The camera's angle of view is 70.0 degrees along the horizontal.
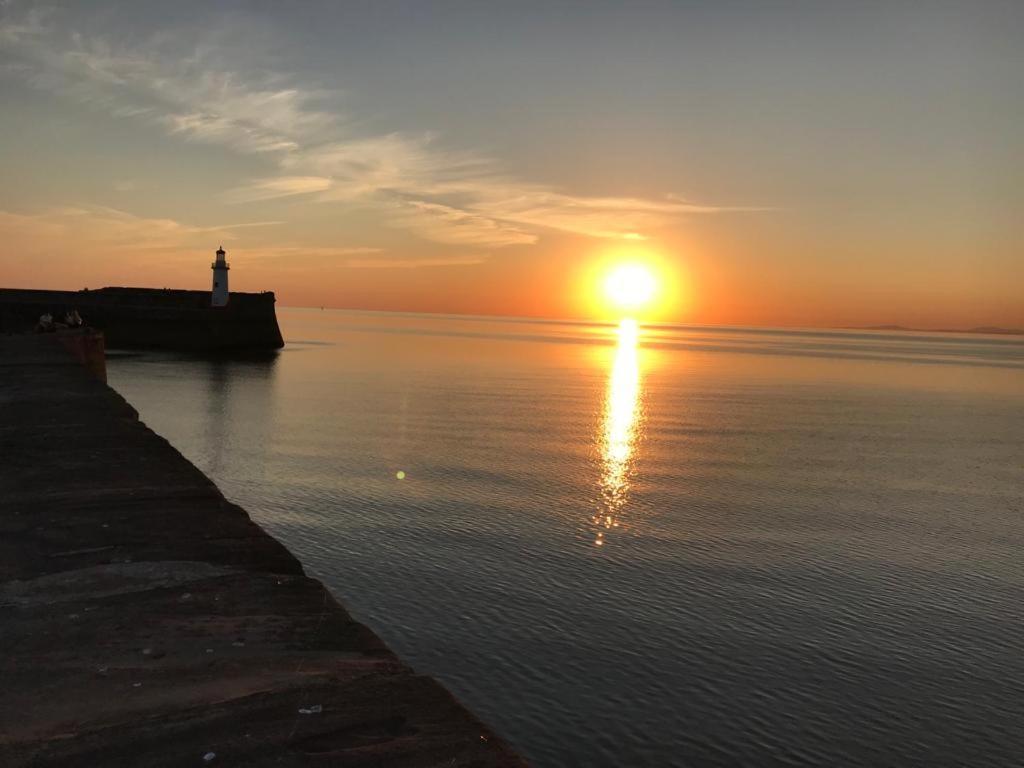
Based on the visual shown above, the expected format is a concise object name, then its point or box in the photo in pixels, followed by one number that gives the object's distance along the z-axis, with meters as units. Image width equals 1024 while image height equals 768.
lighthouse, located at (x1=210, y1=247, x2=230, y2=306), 58.53
